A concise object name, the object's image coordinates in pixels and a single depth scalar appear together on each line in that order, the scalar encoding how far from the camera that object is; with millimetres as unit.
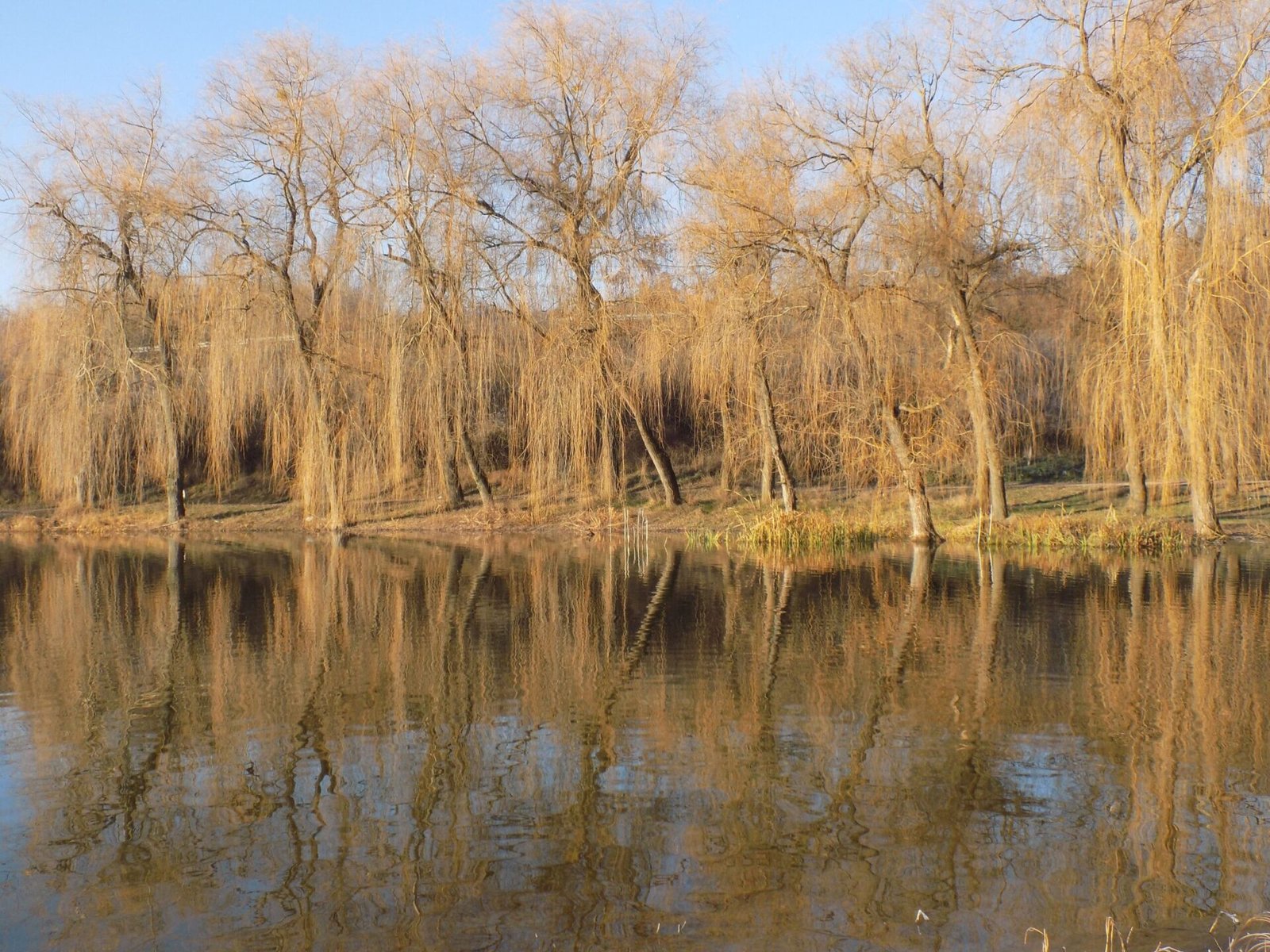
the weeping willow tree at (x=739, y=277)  18609
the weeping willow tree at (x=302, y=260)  22391
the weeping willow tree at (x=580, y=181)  21734
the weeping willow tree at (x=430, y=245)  21375
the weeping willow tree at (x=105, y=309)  23266
